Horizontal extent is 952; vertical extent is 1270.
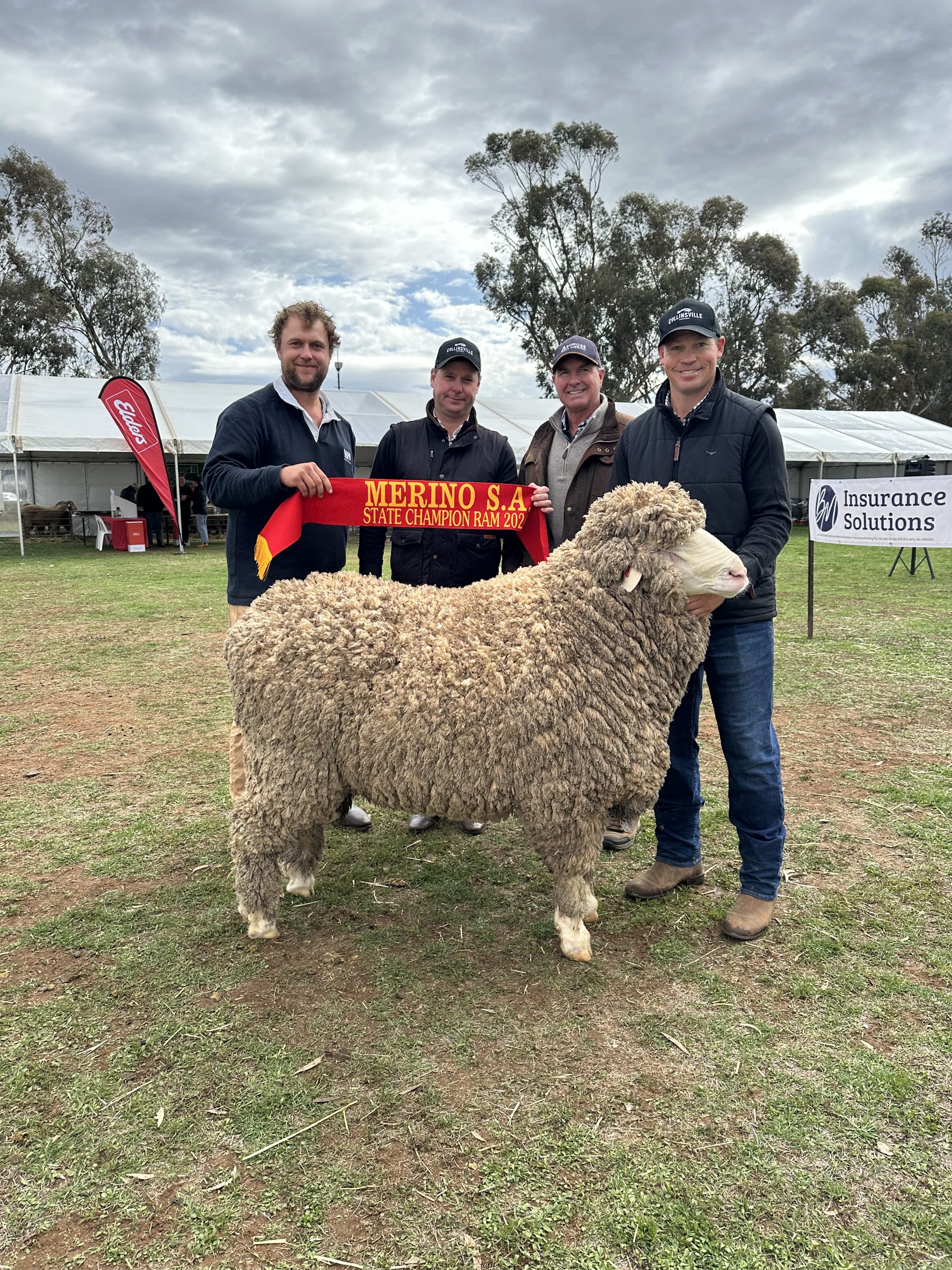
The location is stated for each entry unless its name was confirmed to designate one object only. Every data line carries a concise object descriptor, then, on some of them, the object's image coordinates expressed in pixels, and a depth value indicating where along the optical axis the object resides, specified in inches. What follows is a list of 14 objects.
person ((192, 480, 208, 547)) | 869.2
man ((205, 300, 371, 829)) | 128.3
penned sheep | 916.0
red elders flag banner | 685.9
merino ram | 111.5
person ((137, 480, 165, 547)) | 831.7
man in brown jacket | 149.7
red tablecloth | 794.0
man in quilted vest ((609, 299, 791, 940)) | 119.1
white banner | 327.6
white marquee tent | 716.0
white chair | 790.5
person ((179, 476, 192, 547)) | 858.8
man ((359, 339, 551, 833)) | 153.1
